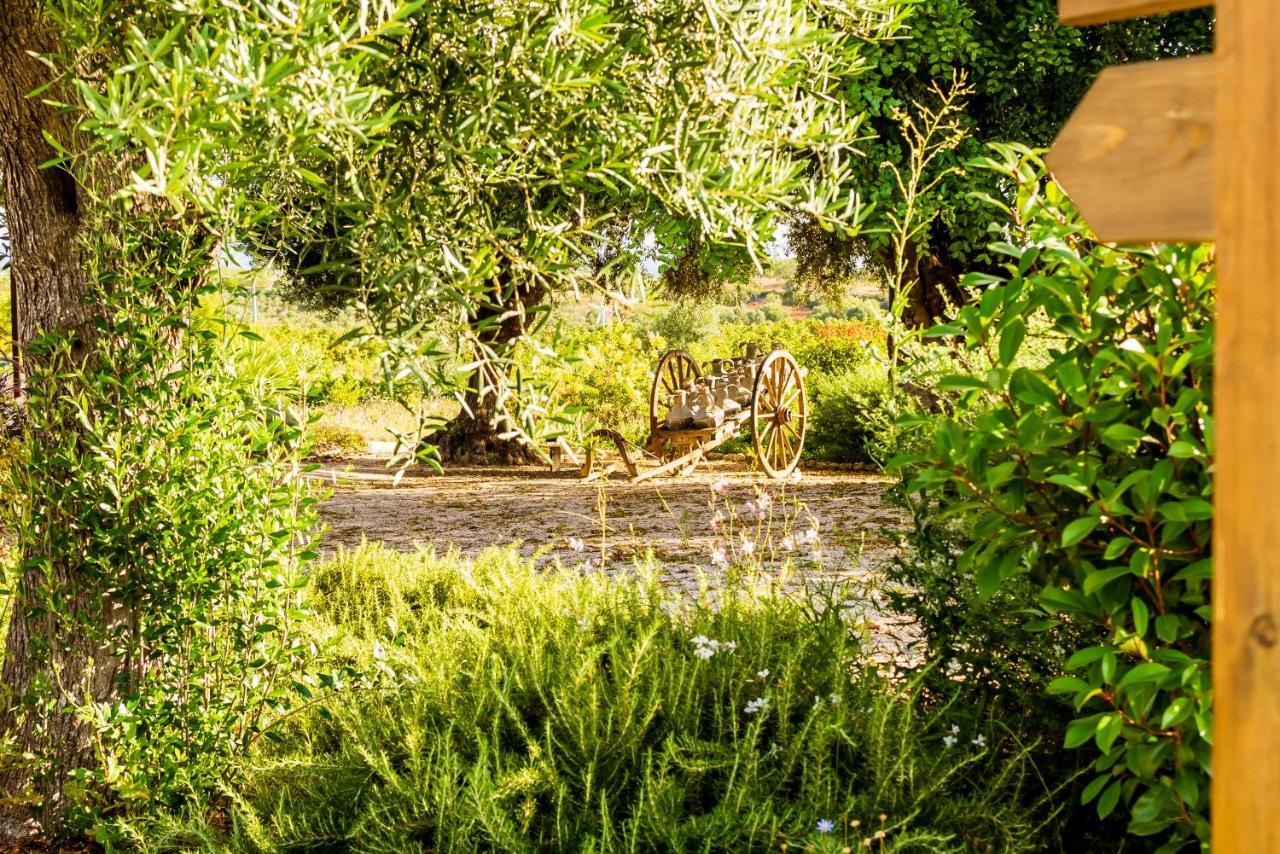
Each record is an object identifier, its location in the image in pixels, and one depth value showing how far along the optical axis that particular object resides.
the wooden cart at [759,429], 11.07
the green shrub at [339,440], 15.95
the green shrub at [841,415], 12.47
